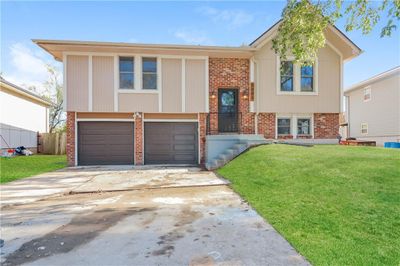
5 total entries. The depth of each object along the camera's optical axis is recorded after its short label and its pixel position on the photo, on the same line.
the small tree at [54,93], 31.23
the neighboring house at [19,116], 15.48
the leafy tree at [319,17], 6.20
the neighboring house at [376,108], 15.97
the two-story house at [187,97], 10.95
